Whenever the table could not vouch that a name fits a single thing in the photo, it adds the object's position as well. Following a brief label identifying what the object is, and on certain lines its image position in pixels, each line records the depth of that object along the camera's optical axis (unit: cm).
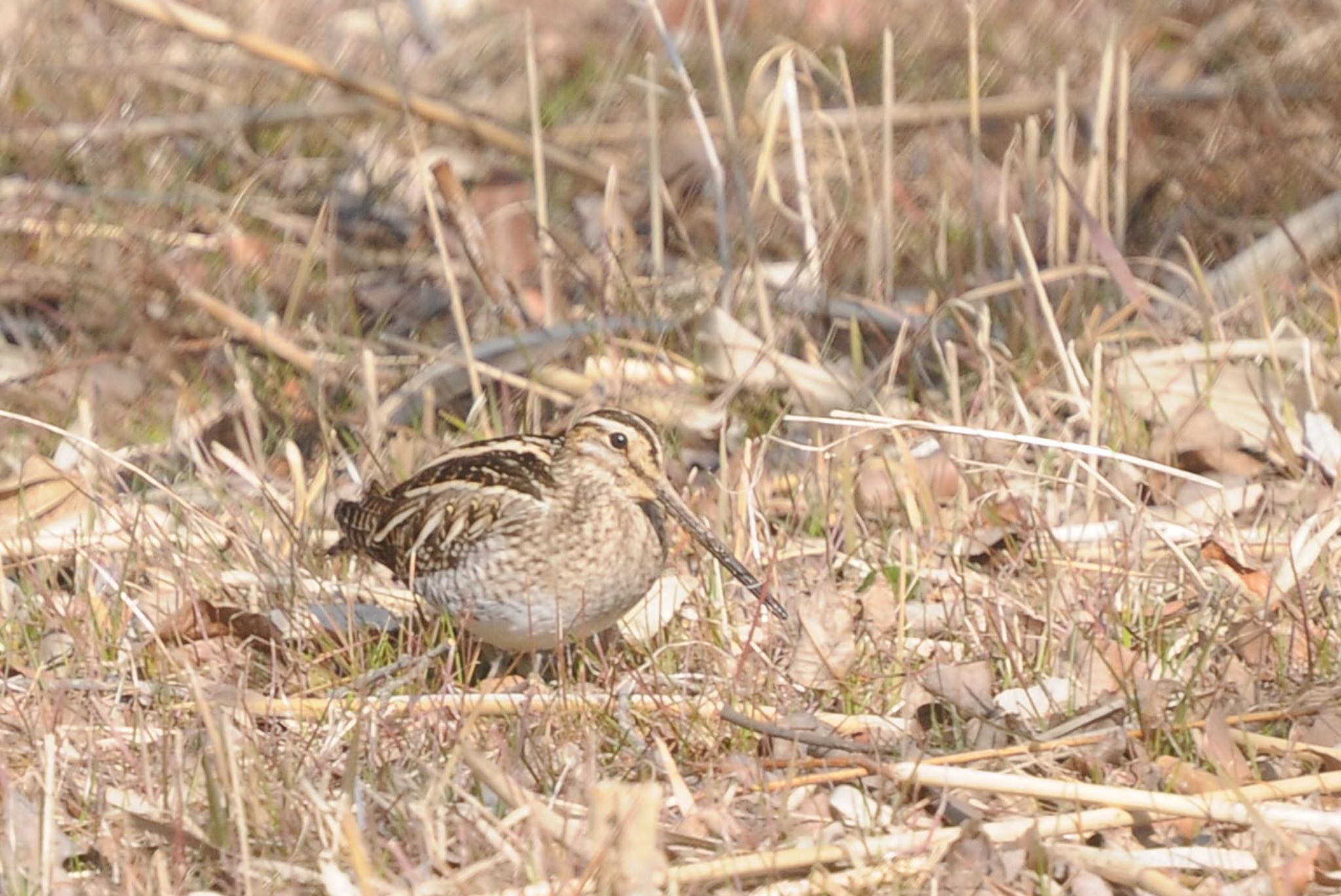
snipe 769
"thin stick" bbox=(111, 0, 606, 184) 944
